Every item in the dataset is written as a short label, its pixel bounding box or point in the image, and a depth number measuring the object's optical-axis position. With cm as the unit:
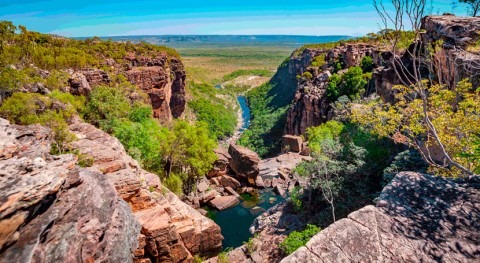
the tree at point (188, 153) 4206
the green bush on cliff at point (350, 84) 6112
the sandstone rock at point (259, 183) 5030
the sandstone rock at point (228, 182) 5047
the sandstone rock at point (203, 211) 4046
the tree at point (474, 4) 1612
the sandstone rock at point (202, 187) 4647
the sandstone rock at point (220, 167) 5256
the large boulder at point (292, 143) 6250
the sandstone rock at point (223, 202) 4336
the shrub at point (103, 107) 4019
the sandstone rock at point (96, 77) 4812
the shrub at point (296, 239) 2317
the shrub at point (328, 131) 4640
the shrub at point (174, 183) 3912
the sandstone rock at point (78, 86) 4162
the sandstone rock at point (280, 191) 4731
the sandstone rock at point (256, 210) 4312
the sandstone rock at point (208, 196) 4400
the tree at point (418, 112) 1104
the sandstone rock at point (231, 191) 4762
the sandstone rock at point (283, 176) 5231
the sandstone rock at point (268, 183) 5138
